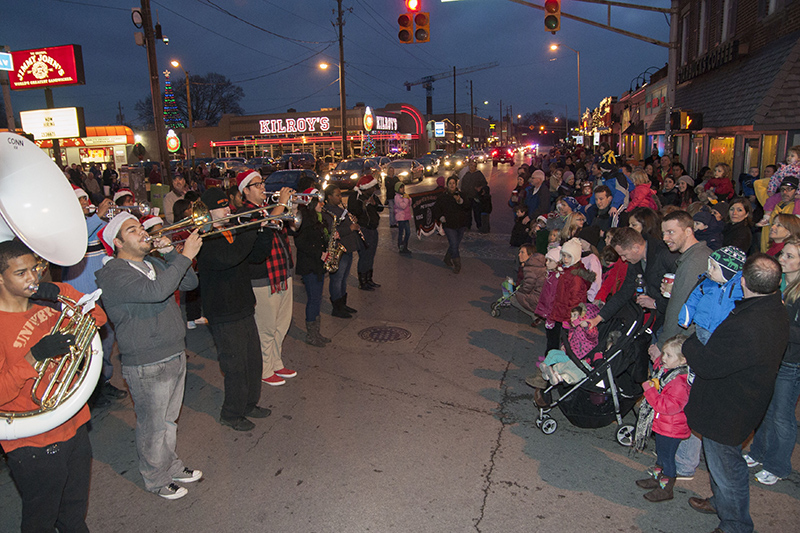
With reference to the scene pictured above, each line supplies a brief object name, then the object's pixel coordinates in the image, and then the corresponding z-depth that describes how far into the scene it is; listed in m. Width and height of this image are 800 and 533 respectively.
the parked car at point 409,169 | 31.82
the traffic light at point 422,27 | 12.43
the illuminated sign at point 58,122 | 20.86
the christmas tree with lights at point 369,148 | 47.83
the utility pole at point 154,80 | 15.38
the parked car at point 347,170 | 27.77
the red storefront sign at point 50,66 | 19.45
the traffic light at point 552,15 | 12.05
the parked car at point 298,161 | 36.56
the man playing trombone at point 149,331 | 3.47
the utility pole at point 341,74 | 31.31
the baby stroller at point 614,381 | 4.40
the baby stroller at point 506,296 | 7.80
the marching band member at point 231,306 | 4.39
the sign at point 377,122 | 47.25
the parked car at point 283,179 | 25.54
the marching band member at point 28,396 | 2.75
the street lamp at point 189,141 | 22.11
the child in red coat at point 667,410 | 3.64
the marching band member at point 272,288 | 5.00
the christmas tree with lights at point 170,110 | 62.20
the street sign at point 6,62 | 10.46
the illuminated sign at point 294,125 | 55.97
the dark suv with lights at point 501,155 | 59.22
